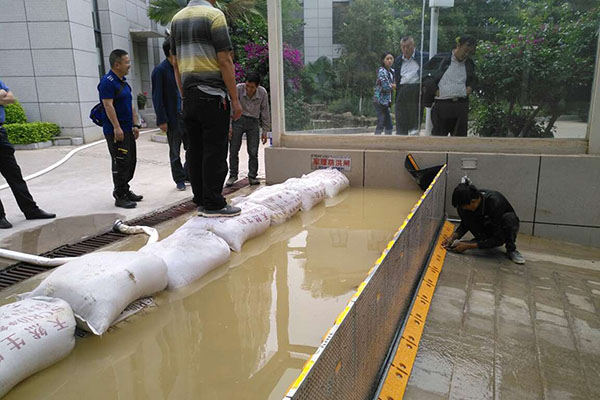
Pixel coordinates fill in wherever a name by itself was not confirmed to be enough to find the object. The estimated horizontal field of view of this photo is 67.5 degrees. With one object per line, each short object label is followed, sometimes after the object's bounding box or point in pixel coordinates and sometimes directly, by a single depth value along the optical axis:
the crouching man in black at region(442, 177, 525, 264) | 4.07
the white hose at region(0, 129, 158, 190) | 6.71
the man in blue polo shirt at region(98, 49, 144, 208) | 4.75
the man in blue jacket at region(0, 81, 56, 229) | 4.25
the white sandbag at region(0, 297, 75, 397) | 1.86
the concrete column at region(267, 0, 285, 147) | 5.64
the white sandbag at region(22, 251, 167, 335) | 2.26
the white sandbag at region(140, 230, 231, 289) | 2.86
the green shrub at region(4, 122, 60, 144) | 9.92
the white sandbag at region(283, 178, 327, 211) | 4.62
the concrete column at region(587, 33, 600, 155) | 4.62
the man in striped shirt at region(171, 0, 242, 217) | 3.32
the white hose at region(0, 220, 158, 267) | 3.25
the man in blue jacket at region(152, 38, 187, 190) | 5.48
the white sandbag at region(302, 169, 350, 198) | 5.11
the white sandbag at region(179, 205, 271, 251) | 3.40
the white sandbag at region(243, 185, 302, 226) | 4.11
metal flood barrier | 1.29
